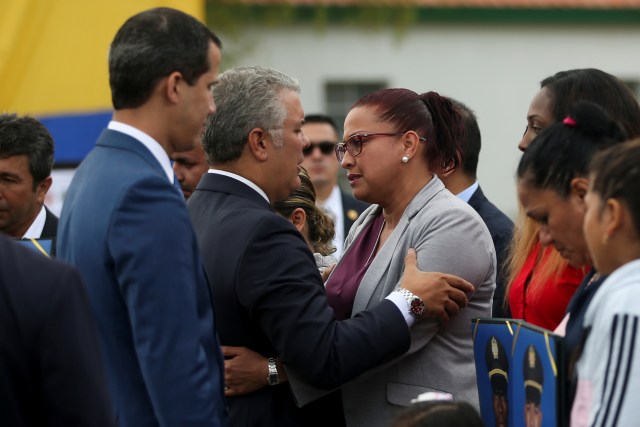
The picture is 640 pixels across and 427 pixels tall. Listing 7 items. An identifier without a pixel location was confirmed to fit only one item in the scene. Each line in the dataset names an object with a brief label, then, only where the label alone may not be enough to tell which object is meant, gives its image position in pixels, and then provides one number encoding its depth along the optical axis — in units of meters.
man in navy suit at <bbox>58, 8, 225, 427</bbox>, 5.80
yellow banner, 15.03
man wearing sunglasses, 16.37
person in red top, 7.23
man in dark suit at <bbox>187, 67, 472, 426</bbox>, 6.85
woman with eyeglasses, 7.30
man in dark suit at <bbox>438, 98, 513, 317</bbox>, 9.79
